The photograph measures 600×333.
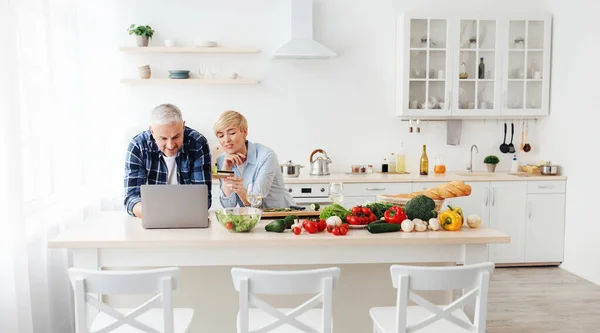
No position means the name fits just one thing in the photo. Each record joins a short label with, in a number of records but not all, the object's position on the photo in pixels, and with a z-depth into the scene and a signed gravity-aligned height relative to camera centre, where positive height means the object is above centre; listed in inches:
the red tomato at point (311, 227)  108.8 -18.3
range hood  209.2 +35.7
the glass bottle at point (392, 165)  231.0 -13.3
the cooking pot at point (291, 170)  210.8 -14.0
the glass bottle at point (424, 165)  228.8 -13.3
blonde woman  131.0 -7.7
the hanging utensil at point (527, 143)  233.9 -4.5
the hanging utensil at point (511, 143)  236.2 -4.5
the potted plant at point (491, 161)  231.6 -11.9
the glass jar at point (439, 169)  227.6 -14.8
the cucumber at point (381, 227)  108.3 -18.4
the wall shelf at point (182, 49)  211.3 +32.1
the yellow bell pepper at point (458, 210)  113.9 -15.9
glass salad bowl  109.7 -17.0
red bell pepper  111.9 -16.7
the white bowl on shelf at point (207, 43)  214.5 +34.8
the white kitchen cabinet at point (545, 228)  216.4 -37.2
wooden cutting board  122.0 -17.6
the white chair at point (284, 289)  84.6 -23.7
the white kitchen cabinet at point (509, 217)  214.8 -32.6
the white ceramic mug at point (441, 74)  222.5 +23.4
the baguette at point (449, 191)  120.1 -12.7
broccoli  114.3 -15.6
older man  121.6 -5.3
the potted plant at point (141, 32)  211.2 +38.5
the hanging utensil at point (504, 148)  235.9 -6.6
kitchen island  104.3 -21.7
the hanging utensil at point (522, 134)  237.0 -0.7
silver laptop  111.0 -14.6
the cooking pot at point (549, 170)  219.3 -14.8
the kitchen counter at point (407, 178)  207.0 -17.1
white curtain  116.1 -5.8
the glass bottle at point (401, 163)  230.7 -12.5
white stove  205.5 -21.7
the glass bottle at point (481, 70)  223.8 +25.1
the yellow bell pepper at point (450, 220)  110.7 -17.4
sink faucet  235.9 -13.4
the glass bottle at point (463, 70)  223.3 +25.1
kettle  217.6 -13.1
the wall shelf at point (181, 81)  212.2 +20.1
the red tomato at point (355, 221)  113.4 -17.9
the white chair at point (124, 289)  85.5 -23.9
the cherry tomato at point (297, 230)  107.7 -18.7
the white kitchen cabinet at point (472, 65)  221.0 +27.2
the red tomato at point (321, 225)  109.9 -18.1
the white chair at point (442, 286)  87.2 -24.3
